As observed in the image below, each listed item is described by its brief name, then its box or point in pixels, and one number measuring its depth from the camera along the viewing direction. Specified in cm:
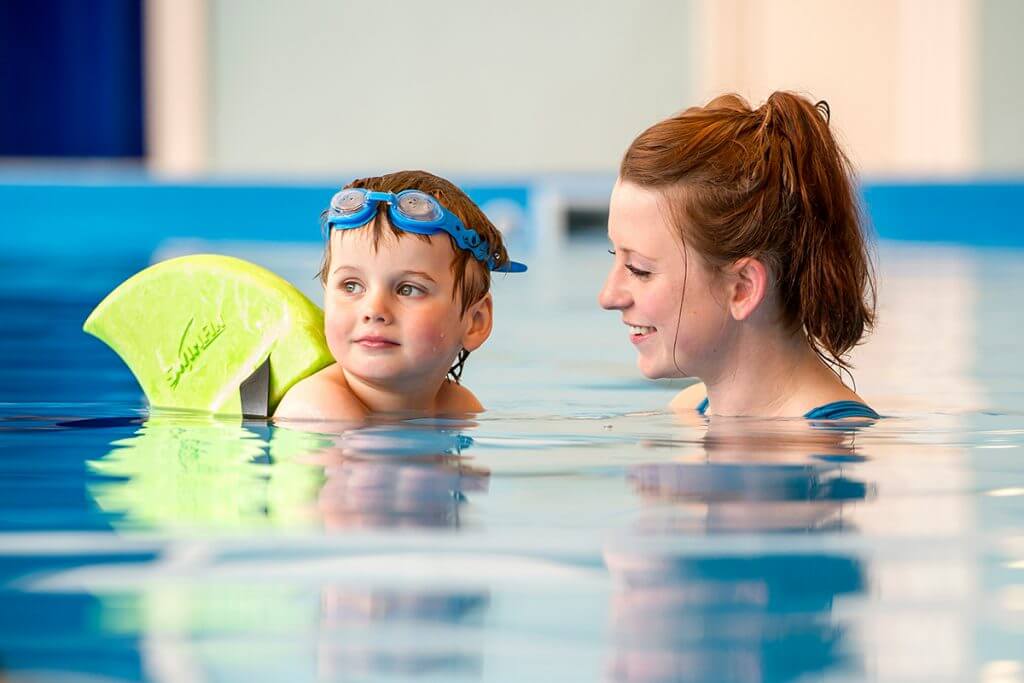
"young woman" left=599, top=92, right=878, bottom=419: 509
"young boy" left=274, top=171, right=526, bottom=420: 527
